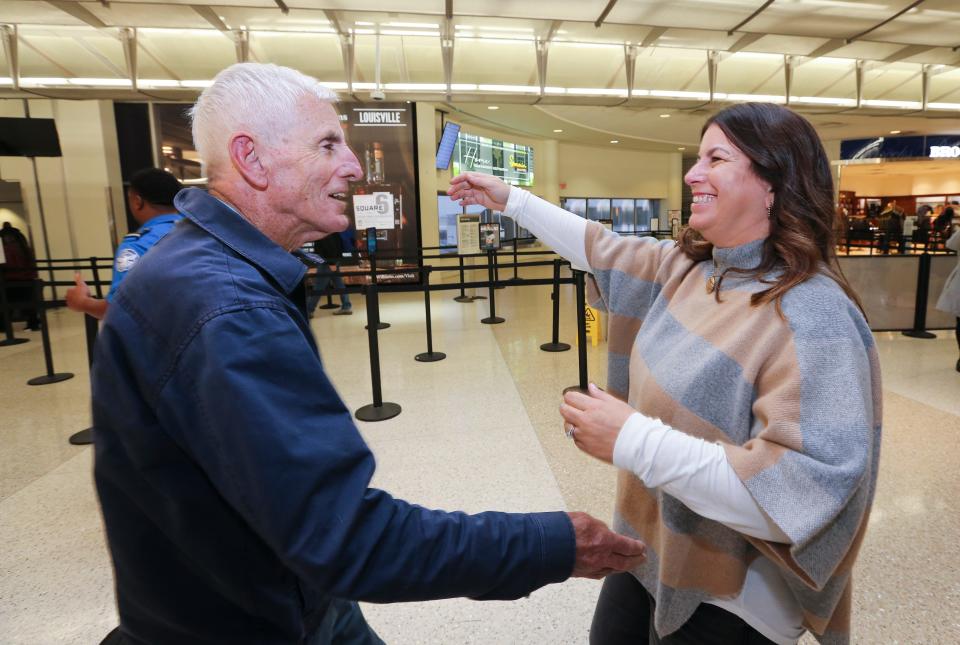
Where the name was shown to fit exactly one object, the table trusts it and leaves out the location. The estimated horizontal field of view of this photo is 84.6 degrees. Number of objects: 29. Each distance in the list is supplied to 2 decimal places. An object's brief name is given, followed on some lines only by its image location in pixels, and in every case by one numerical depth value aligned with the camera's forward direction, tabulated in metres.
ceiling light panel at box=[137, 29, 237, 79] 8.09
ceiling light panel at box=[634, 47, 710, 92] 9.19
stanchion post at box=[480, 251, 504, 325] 7.44
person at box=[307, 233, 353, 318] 7.35
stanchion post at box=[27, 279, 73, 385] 4.95
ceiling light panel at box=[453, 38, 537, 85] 8.59
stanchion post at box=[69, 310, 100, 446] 3.79
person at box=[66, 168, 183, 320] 2.48
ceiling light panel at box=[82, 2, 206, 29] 6.05
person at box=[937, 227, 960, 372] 4.69
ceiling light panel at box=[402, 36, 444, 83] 8.78
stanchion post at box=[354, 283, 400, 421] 4.01
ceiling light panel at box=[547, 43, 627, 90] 9.04
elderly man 0.71
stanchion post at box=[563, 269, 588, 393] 4.38
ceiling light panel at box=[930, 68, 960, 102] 11.37
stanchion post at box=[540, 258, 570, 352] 5.66
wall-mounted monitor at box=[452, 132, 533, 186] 13.20
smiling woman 0.89
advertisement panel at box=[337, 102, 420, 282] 9.78
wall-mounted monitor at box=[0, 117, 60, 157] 8.05
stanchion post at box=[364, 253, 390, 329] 6.51
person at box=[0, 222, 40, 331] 7.80
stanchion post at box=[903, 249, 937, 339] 6.21
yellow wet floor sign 6.05
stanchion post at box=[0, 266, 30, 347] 6.91
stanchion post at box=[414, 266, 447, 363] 5.54
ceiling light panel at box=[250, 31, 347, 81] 8.34
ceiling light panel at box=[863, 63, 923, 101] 10.44
